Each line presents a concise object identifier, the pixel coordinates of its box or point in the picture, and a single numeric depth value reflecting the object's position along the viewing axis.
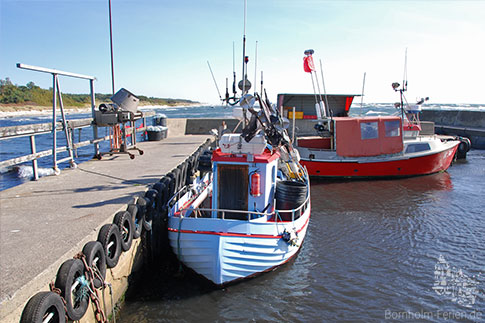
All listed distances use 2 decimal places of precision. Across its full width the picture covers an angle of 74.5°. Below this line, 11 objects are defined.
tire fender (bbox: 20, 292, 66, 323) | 3.62
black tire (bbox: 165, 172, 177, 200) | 8.91
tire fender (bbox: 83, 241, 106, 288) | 4.96
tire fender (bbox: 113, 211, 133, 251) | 6.13
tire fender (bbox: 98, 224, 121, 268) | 5.52
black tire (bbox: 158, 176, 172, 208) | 8.30
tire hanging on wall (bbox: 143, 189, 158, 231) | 7.25
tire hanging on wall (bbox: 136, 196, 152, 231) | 7.05
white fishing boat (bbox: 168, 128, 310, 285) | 6.56
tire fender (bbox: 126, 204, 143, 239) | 6.62
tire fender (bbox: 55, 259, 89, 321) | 4.27
